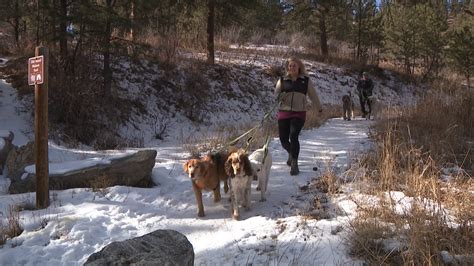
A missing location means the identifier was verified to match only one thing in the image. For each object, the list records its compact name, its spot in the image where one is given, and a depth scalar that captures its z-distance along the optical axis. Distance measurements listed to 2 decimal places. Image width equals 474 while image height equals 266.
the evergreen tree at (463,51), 25.60
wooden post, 5.80
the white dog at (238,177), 5.36
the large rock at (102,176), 6.59
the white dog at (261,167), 5.89
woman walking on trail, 6.79
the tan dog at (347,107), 15.55
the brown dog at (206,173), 5.44
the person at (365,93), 16.32
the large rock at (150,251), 3.20
